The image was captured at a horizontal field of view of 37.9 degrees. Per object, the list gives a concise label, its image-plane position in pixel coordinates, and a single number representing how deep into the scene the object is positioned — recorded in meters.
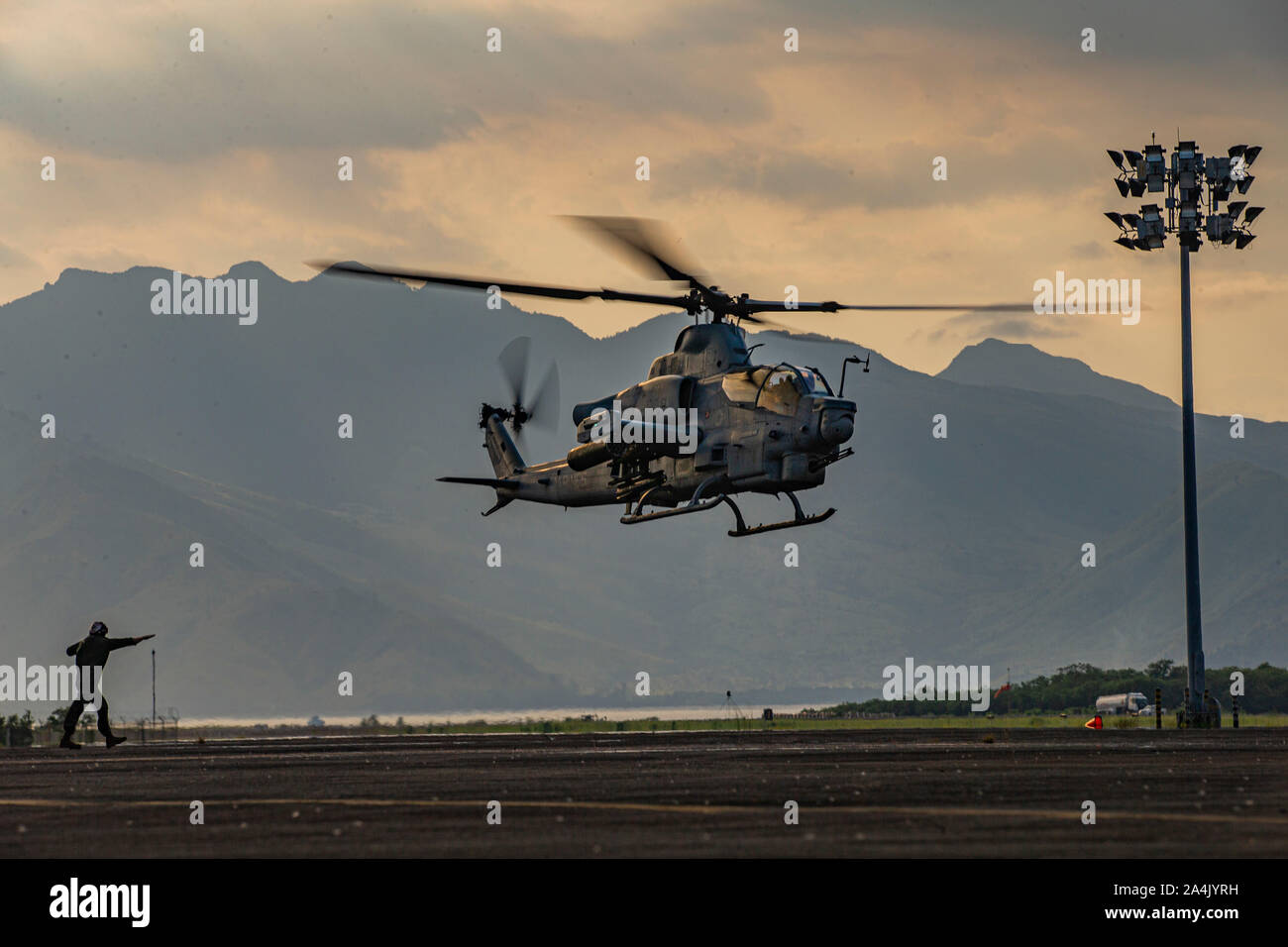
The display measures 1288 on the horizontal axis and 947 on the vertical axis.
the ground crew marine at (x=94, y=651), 37.56
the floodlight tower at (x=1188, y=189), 60.88
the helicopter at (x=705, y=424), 48.78
